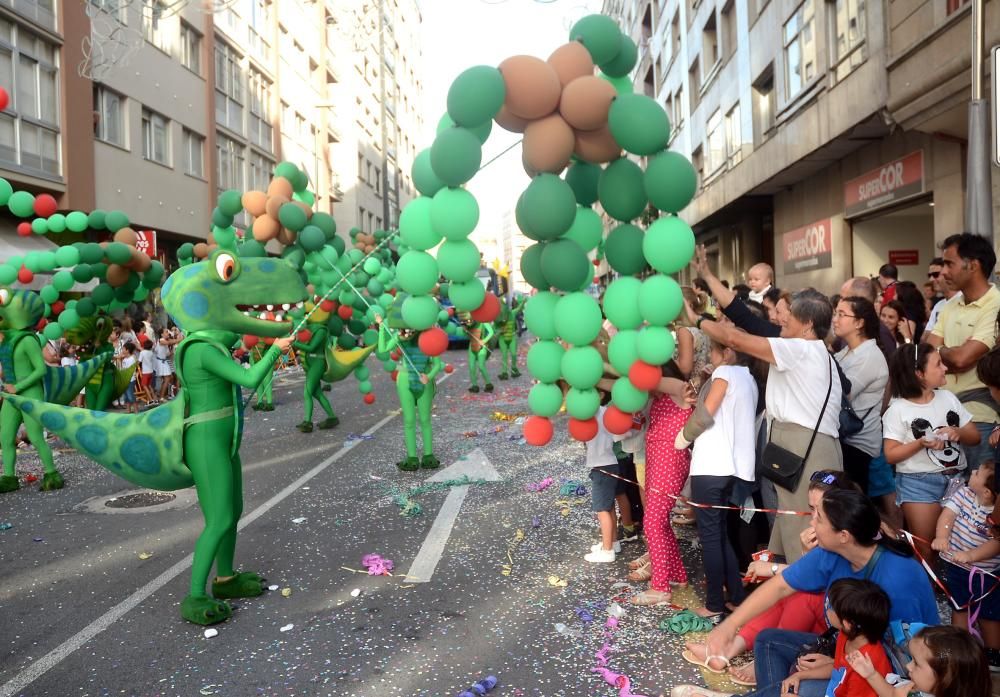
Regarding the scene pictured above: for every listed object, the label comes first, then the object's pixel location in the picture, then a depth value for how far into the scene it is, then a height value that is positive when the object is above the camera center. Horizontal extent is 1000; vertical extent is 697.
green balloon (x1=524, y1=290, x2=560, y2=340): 3.86 +0.12
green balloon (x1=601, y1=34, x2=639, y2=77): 4.01 +1.45
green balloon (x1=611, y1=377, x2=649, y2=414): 3.72 -0.30
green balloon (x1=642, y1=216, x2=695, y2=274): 3.58 +0.42
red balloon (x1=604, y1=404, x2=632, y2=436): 3.82 -0.42
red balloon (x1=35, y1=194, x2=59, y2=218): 7.20 +1.37
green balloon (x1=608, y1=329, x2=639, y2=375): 3.66 -0.07
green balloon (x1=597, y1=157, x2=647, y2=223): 3.89 +0.75
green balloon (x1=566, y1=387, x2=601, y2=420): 3.74 -0.33
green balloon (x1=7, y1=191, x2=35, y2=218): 7.06 +1.36
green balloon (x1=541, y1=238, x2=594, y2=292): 3.70 +0.35
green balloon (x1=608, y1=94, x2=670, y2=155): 3.53 +0.98
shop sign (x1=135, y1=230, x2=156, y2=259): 14.61 +2.02
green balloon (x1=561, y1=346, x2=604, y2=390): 3.66 -0.14
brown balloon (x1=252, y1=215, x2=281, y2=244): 7.70 +1.18
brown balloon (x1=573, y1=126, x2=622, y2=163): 3.79 +0.95
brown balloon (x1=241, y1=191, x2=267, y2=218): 7.79 +1.45
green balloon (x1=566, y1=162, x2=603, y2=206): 4.13 +0.85
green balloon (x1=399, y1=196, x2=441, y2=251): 3.71 +0.56
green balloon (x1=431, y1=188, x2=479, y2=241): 3.57 +0.59
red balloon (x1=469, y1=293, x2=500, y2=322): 3.95 +0.15
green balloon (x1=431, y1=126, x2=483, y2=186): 3.47 +0.84
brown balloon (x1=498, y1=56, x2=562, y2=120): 3.54 +1.18
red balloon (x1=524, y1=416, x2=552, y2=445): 3.87 -0.47
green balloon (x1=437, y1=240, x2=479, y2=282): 3.64 +0.38
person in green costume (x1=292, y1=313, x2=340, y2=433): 10.43 -0.25
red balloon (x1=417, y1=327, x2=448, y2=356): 3.91 -0.01
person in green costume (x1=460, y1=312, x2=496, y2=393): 13.41 -0.32
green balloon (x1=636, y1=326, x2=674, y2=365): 3.53 -0.05
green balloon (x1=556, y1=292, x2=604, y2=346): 3.64 +0.09
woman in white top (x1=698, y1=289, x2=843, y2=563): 3.82 -0.29
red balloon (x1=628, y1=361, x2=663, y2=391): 3.59 -0.19
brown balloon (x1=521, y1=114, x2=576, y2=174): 3.64 +0.94
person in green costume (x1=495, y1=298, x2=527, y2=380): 17.20 +0.12
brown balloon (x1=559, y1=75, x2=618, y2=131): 3.59 +1.11
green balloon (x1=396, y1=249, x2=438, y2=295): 3.73 +0.34
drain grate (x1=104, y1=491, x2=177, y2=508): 7.24 -1.48
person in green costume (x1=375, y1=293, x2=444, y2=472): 8.20 -0.54
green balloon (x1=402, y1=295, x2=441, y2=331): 3.83 +0.15
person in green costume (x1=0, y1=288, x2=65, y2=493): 7.71 -0.18
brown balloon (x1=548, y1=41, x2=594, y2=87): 3.71 +1.34
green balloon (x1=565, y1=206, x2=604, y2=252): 4.00 +0.57
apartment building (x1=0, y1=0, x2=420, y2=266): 16.08 +7.00
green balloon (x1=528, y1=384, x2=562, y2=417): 3.82 -0.31
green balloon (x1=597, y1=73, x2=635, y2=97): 4.09 +1.35
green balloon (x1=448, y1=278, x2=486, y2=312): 3.75 +0.22
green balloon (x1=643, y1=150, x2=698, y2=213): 3.63 +0.74
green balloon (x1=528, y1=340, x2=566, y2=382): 3.81 -0.12
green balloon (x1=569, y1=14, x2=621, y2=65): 3.88 +1.53
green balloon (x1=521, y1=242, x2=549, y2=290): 4.02 +0.38
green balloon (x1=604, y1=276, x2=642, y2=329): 3.69 +0.16
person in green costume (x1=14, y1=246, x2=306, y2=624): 4.58 -0.49
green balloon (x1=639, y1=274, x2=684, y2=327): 3.51 +0.16
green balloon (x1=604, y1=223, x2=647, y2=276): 3.96 +0.45
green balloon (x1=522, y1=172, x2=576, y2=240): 3.56 +0.62
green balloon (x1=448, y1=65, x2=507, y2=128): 3.43 +1.10
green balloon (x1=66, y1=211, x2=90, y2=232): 7.79 +1.30
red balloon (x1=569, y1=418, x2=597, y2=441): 3.84 -0.46
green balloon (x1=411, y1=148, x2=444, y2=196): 3.71 +0.80
